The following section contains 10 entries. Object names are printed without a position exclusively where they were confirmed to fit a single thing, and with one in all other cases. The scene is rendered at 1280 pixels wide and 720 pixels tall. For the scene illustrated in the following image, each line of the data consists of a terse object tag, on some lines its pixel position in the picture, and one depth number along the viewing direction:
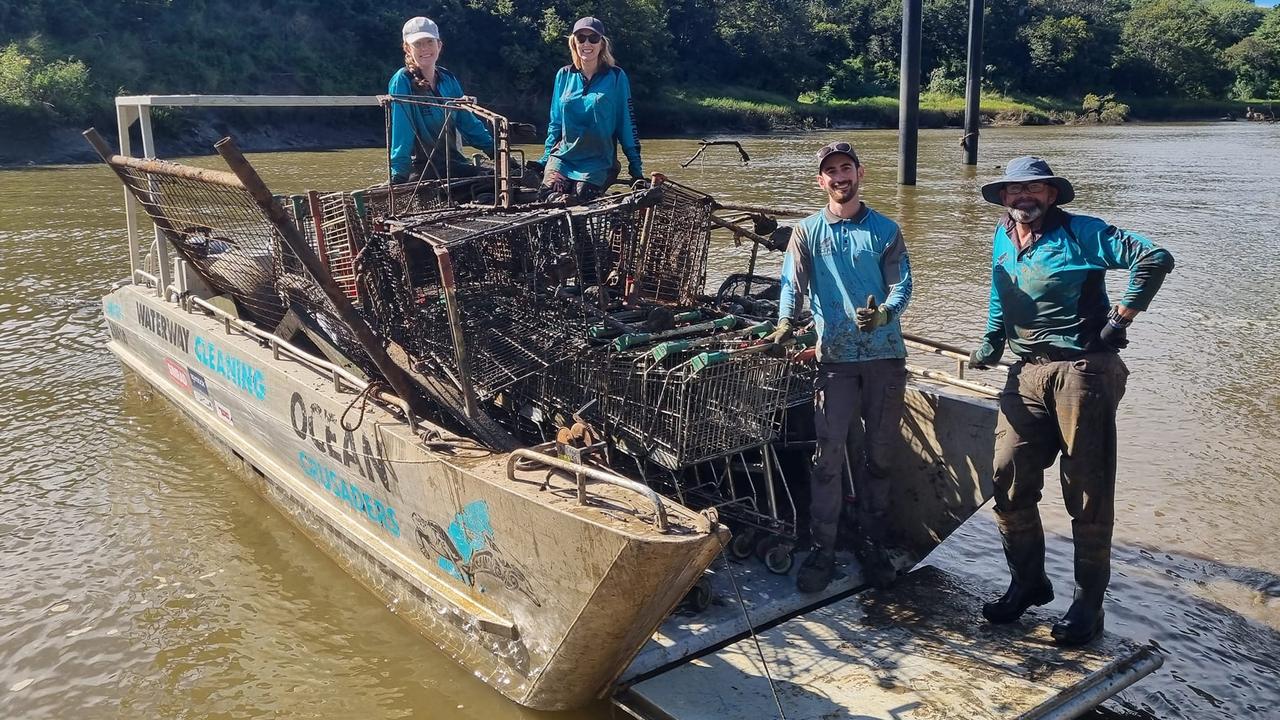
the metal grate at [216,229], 5.46
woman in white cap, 5.84
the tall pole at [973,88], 22.16
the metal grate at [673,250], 5.26
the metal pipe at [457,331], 3.97
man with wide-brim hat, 3.78
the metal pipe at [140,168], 5.59
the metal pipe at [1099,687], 3.60
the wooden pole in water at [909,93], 18.31
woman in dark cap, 5.68
